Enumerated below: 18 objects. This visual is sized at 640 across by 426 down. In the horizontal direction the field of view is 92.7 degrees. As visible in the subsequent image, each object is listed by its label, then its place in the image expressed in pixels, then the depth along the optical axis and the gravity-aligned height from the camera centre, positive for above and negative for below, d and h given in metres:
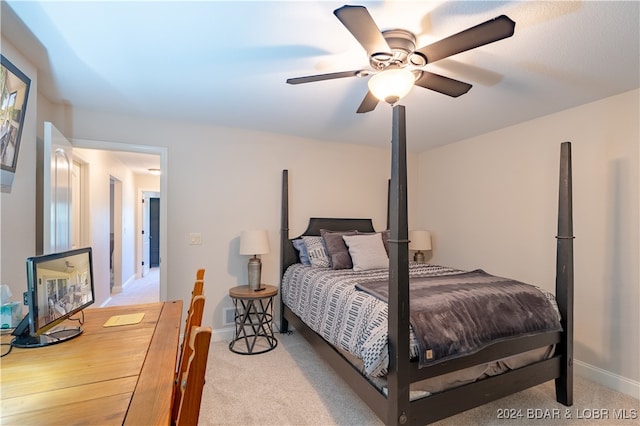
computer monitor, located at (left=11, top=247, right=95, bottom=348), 1.16 -0.36
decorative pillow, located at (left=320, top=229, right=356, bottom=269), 3.13 -0.41
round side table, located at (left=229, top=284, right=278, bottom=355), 2.93 -1.15
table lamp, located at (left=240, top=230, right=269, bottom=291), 3.06 -0.37
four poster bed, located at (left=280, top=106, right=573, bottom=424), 1.60 -0.73
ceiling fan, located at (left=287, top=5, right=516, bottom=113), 1.24 +0.78
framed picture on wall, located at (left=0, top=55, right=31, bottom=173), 1.57 +0.56
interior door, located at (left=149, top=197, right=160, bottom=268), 7.94 -0.57
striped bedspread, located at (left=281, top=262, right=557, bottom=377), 1.65 -0.69
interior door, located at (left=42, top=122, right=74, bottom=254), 2.10 +0.13
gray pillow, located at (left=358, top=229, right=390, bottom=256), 3.41 -0.30
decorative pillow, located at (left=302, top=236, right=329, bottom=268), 3.22 -0.44
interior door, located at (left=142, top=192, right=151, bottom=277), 7.26 -0.61
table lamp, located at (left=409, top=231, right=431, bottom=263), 3.89 -0.38
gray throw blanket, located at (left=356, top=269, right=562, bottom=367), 1.64 -0.61
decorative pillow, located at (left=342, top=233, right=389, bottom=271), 3.09 -0.42
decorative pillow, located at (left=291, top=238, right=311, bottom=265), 3.33 -0.44
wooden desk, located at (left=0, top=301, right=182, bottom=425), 0.82 -0.55
